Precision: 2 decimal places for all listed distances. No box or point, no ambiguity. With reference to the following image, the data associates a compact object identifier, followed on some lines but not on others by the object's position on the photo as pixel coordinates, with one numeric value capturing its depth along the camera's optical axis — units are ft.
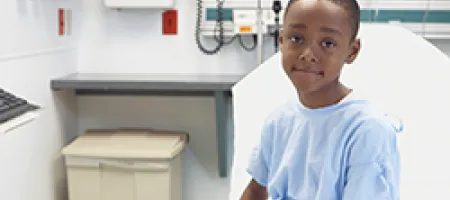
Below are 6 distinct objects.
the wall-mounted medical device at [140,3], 8.82
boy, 3.30
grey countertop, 8.31
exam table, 5.49
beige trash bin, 8.39
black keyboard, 4.56
